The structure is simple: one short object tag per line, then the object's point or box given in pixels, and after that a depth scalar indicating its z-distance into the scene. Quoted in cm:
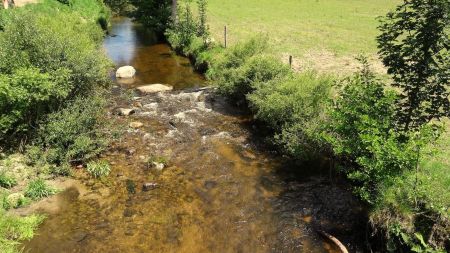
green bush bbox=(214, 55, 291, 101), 2167
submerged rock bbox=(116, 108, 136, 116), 2243
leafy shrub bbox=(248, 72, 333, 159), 1631
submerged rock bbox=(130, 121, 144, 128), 2119
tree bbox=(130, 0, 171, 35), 4331
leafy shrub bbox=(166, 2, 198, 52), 3606
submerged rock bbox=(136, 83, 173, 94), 2661
